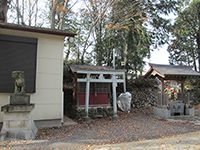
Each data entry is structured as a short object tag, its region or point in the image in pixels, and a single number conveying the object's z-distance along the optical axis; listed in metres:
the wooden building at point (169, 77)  10.08
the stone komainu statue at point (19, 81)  5.95
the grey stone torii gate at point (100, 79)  8.57
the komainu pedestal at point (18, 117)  5.60
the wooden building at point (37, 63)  6.58
